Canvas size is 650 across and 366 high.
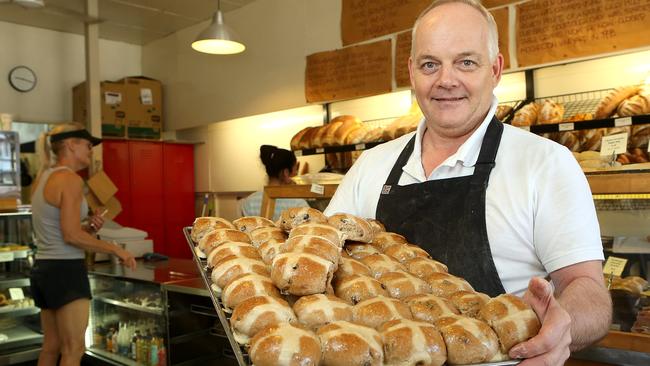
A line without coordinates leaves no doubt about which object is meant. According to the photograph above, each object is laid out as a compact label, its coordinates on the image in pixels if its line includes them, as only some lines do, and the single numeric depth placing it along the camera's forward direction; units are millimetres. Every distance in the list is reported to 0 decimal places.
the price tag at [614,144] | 2426
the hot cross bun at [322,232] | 1136
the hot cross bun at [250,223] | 1467
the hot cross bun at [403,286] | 1076
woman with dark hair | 3840
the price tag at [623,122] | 2467
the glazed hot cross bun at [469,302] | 998
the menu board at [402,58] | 4008
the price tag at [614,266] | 2166
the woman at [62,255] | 3191
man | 1142
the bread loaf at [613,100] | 2729
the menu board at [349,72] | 4188
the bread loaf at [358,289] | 1037
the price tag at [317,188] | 2766
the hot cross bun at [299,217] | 1292
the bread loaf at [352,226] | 1260
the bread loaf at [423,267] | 1163
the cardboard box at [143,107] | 6035
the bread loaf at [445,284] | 1078
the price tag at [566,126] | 2639
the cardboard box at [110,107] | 5766
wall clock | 5715
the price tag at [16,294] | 4254
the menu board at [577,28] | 2934
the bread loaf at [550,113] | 2938
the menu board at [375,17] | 4004
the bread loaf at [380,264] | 1157
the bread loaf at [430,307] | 971
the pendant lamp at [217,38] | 4027
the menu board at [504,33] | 3504
